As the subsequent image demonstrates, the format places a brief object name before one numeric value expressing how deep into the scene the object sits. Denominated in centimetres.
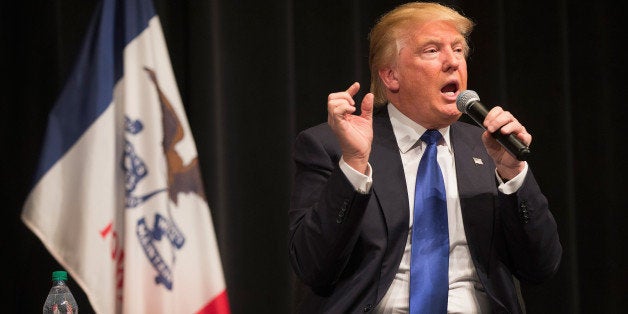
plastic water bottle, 551
